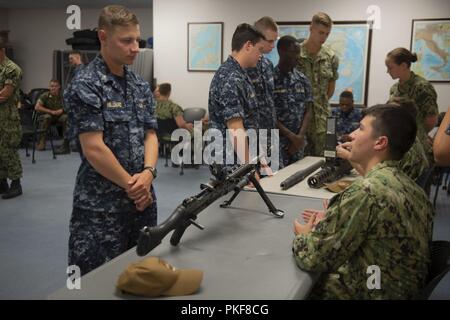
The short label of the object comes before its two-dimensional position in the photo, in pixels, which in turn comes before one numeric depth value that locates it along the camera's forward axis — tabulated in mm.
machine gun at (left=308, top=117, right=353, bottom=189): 2572
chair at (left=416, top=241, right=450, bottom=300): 1351
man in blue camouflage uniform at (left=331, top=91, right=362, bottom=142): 5217
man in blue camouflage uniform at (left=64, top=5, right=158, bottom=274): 1816
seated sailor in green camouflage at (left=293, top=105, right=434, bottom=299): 1364
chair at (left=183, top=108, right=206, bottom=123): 6898
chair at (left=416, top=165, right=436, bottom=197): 2404
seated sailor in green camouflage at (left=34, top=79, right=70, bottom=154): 7984
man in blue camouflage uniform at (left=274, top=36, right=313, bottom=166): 3272
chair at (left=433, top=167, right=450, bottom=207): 4883
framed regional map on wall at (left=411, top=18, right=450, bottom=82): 5605
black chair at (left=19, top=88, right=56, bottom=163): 7453
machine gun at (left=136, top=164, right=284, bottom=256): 1433
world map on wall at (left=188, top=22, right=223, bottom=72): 6793
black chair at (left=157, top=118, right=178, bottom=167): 6664
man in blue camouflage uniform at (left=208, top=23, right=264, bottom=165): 2551
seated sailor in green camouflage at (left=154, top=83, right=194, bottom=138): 6582
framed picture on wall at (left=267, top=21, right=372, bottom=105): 5965
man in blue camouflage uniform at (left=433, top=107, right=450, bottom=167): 1775
